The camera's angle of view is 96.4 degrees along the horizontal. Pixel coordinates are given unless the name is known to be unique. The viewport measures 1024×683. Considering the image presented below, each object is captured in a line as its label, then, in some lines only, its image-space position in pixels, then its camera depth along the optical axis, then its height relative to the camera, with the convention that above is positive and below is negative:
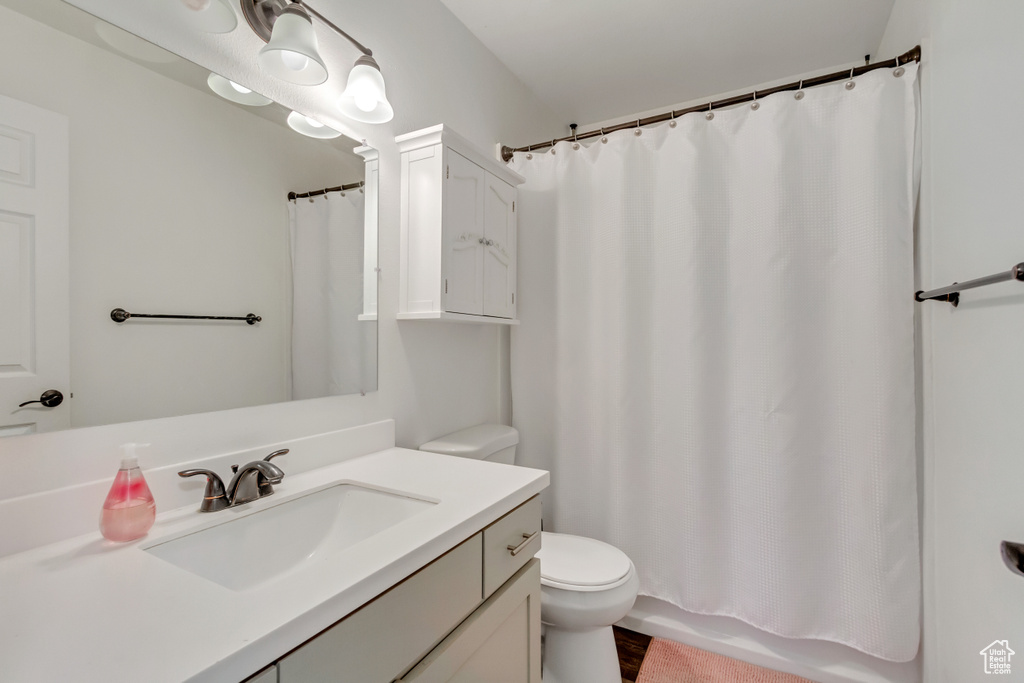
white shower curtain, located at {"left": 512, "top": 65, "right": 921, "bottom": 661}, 1.42 -0.06
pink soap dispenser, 0.75 -0.27
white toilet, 1.35 -0.77
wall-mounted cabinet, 1.43 +0.37
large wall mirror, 0.75 +0.22
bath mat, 1.57 -1.16
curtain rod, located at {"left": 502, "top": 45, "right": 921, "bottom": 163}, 1.40 +0.85
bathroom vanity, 0.51 -0.34
